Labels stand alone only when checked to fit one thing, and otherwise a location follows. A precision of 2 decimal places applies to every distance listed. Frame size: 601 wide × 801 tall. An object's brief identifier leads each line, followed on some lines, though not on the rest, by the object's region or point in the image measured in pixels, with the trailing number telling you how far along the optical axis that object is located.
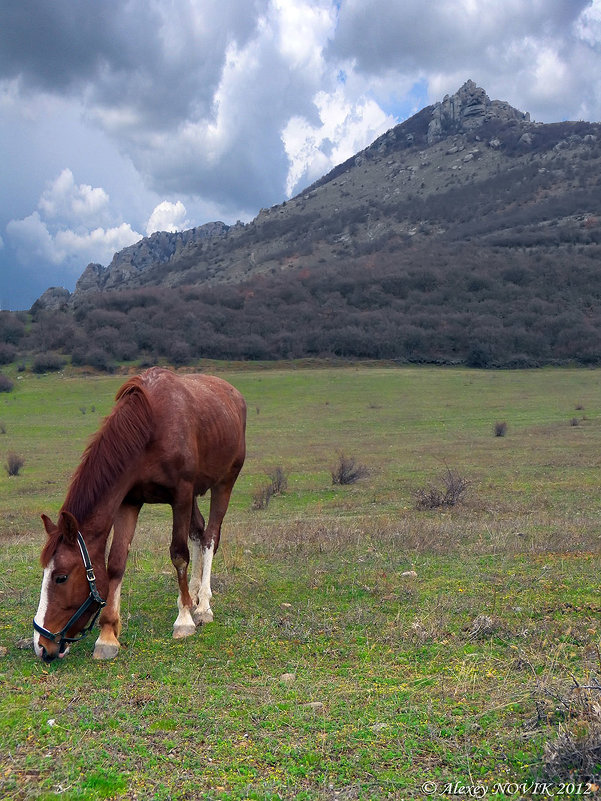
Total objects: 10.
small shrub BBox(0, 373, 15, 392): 47.62
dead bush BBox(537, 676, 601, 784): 3.14
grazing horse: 4.94
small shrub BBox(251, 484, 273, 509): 16.69
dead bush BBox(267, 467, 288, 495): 18.73
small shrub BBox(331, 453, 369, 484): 19.23
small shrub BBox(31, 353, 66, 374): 56.09
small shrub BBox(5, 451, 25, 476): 22.81
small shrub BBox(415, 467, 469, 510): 14.28
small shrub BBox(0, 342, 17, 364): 58.94
